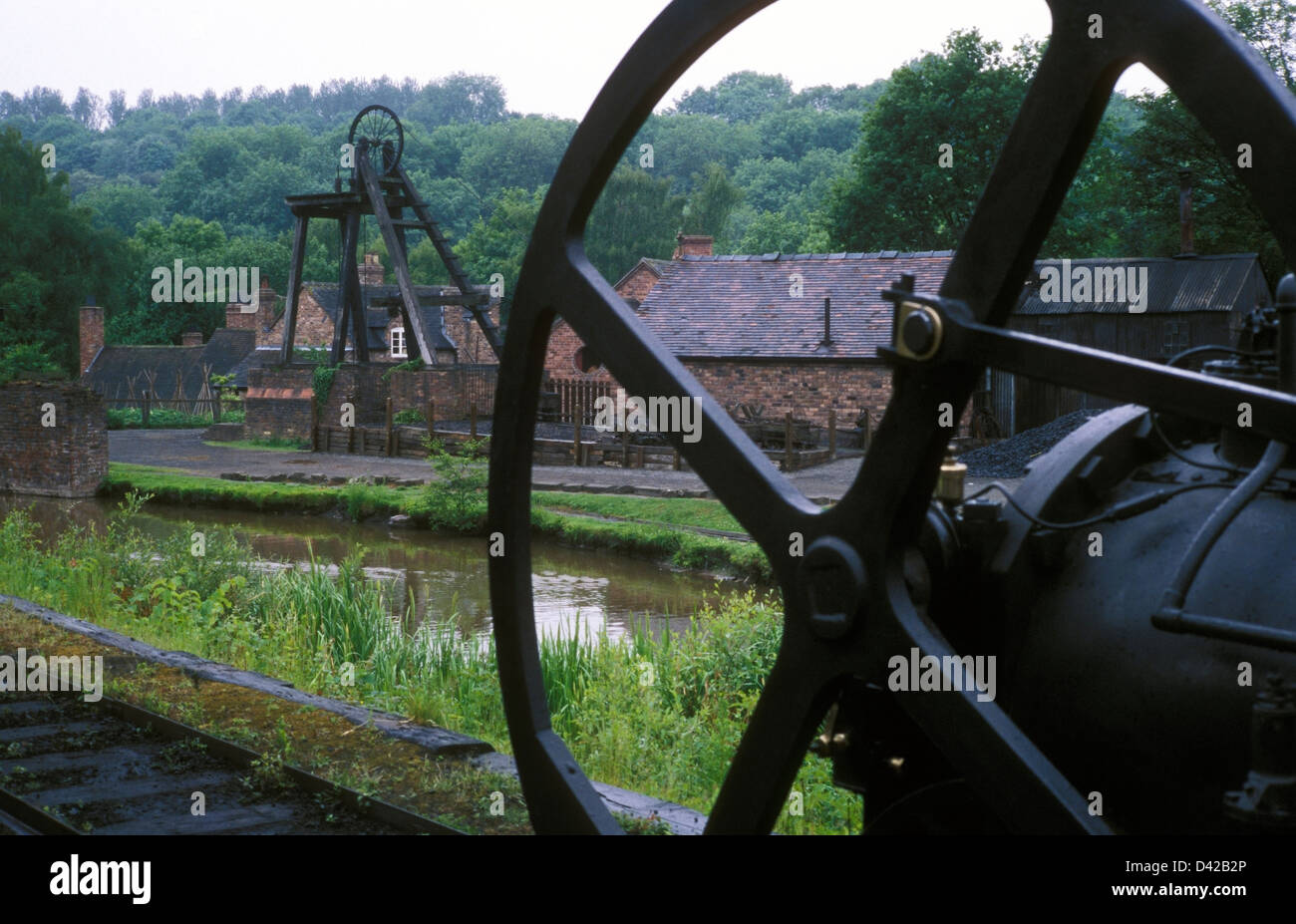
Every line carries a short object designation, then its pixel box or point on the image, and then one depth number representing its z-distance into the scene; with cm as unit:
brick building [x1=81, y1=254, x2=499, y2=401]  4606
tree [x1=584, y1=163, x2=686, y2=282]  5588
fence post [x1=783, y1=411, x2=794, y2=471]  2452
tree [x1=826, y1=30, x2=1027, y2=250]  3997
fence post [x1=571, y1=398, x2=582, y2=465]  2625
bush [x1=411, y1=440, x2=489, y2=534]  1995
